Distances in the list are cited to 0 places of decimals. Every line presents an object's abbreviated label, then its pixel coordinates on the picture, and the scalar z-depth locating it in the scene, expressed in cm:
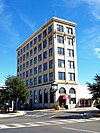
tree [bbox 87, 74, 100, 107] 1563
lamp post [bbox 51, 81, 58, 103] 2885
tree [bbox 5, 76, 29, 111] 2233
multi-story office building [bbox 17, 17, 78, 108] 3146
